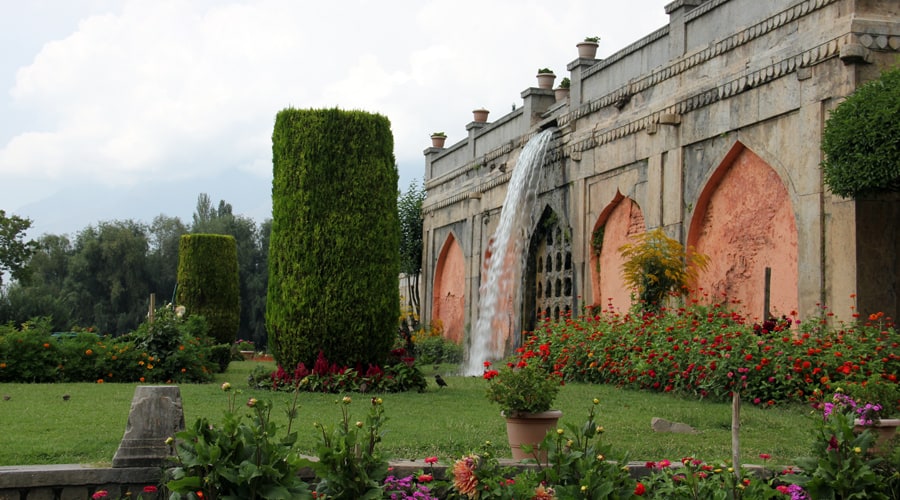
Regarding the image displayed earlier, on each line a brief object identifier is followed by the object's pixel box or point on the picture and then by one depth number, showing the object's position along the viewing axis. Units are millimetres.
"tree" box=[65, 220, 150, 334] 38969
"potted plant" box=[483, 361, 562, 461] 5676
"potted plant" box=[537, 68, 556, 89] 18391
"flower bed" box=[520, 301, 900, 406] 8688
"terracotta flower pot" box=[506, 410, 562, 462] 5676
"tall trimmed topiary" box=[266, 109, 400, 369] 10289
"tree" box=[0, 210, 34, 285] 33531
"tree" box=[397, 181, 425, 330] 26438
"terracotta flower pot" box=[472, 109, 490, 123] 21844
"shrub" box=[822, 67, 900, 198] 8258
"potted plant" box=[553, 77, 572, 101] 17859
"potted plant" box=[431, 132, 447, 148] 25344
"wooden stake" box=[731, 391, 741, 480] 4750
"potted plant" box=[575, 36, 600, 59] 16172
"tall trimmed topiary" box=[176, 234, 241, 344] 19125
